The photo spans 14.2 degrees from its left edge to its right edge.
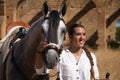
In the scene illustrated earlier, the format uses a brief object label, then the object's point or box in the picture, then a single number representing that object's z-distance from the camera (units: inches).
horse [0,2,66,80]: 184.5
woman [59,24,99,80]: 213.2
